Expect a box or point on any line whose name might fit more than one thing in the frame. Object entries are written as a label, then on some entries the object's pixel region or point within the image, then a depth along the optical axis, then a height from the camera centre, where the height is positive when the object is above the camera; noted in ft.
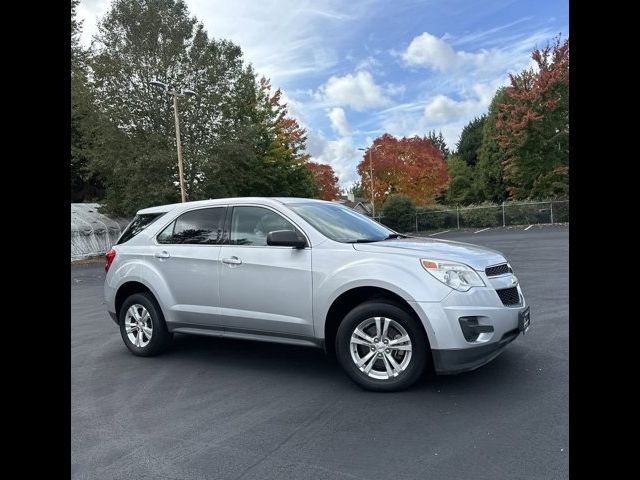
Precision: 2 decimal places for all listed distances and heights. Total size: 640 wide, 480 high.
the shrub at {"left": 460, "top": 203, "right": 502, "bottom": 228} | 128.98 +4.55
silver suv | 14.30 -1.65
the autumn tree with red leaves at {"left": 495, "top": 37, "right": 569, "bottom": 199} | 120.67 +25.98
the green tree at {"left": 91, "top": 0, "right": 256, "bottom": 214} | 87.81 +23.39
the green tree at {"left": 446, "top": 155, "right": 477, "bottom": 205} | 193.36 +19.10
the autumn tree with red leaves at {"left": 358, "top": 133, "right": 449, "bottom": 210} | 147.02 +19.06
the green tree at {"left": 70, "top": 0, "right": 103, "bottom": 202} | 86.84 +21.28
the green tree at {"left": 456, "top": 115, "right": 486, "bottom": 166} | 214.69 +39.03
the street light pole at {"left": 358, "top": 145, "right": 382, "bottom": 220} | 134.44 +15.23
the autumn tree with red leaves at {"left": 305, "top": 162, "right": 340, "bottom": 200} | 161.89 +17.95
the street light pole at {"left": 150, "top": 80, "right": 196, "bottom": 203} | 76.64 +13.67
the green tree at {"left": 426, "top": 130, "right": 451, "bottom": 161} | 311.27 +56.38
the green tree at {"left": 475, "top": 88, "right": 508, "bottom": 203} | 176.14 +24.00
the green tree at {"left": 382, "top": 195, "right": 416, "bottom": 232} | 130.72 +5.46
